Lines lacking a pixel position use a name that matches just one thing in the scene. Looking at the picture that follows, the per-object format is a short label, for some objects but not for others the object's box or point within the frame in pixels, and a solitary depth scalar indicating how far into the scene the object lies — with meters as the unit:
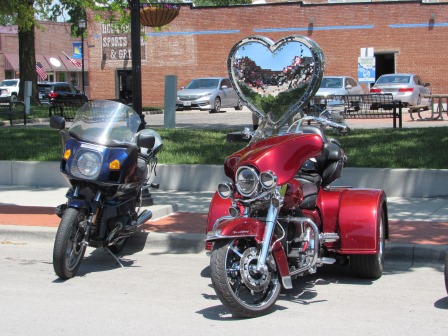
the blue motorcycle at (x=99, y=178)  6.61
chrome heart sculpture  6.85
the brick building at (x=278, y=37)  36.38
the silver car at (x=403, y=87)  27.08
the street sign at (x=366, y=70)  30.36
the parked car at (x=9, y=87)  44.38
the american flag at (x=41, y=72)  57.59
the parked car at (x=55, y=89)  40.11
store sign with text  40.78
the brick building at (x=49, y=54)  61.66
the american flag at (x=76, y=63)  66.94
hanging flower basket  23.88
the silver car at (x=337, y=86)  26.58
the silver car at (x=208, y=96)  29.72
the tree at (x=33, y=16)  25.20
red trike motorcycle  5.41
